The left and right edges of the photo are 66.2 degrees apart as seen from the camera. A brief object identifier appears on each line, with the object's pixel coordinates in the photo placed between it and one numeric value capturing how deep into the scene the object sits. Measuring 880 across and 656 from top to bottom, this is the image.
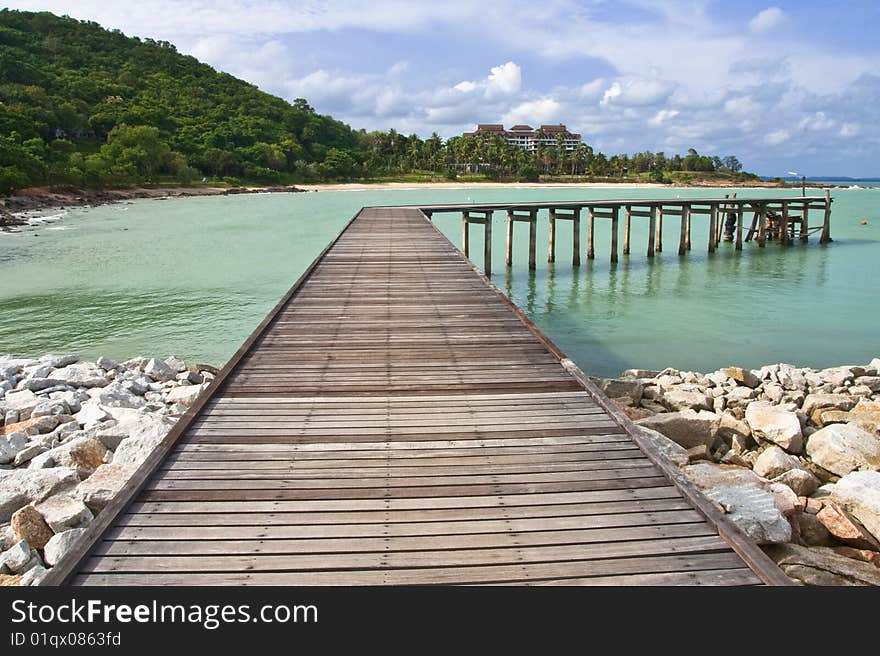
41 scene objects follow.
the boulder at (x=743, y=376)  9.51
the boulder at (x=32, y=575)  3.73
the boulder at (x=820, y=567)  4.03
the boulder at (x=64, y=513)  4.36
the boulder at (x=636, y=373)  10.00
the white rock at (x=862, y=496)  5.13
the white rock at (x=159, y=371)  9.41
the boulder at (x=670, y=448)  5.97
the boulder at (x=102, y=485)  4.70
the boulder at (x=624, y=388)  8.59
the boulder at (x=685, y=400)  8.39
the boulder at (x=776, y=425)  6.87
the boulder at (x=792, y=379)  9.34
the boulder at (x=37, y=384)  8.46
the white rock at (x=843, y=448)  6.23
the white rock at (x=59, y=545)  4.07
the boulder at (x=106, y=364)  9.74
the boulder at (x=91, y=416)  6.79
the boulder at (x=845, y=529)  4.86
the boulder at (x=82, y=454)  5.67
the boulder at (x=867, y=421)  7.43
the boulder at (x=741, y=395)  8.68
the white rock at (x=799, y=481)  5.61
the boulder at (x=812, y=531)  4.89
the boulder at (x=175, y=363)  9.88
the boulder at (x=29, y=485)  4.77
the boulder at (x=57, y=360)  9.58
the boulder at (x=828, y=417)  7.80
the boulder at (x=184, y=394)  8.02
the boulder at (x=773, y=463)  6.06
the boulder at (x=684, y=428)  6.86
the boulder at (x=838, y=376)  9.55
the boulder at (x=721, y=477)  5.40
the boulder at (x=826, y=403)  8.22
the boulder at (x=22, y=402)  7.40
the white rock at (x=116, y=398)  7.65
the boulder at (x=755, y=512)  4.34
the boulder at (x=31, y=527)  4.29
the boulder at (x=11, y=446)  5.92
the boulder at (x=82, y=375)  8.74
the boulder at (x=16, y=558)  4.00
